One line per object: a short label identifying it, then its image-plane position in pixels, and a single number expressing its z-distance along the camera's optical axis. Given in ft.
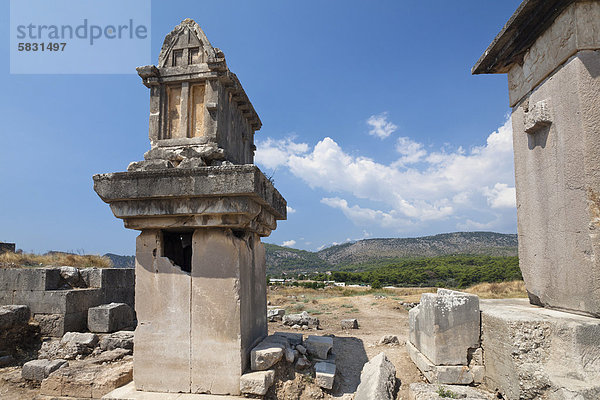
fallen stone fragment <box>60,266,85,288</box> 28.43
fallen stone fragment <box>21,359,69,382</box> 16.63
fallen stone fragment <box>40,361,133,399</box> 12.59
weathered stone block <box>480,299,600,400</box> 9.16
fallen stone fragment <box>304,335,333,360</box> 14.51
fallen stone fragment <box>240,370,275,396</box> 11.10
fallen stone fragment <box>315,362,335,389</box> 12.57
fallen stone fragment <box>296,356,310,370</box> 13.20
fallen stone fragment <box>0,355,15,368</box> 21.12
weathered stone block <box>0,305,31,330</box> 23.49
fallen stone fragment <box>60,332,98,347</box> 21.70
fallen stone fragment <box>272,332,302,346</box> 14.60
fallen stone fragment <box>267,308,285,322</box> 35.29
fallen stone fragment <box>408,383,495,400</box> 11.11
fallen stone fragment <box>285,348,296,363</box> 12.98
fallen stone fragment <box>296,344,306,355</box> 14.07
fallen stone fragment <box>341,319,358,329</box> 31.89
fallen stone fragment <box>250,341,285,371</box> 11.82
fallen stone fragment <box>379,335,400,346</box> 23.03
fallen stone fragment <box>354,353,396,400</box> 11.60
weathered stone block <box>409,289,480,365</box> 12.57
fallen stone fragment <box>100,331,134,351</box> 20.89
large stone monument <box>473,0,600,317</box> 9.71
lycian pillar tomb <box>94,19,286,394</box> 11.56
